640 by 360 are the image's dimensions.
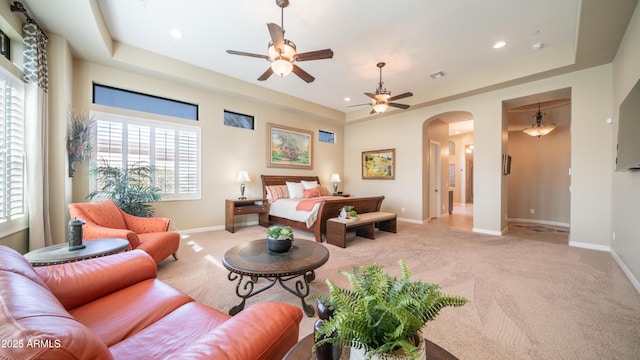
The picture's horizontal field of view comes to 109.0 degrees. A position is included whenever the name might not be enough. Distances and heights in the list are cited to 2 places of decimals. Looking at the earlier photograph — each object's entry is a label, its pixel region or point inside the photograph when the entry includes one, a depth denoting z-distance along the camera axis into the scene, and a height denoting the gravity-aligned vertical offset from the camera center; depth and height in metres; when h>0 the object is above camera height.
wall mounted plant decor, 3.31 +0.55
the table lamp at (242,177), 5.26 +0.04
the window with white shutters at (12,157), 2.38 +0.24
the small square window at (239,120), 5.39 +1.44
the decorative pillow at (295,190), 5.82 -0.28
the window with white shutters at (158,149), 3.98 +0.58
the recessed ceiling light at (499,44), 3.56 +2.14
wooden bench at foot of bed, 3.89 -0.88
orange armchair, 2.42 -0.60
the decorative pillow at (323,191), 6.27 -0.34
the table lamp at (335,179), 7.11 +0.00
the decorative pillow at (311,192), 5.79 -0.34
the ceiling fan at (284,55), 2.68 +1.52
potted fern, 0.61 -0.40
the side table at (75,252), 1.77 -0.62
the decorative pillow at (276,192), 5.55 -0.33
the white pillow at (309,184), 6.18 -0.14
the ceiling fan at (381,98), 4.11 +1.47
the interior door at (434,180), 6.65 -0.04
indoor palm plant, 3.59 -0.17
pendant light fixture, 5.60 +1.30
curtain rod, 2.47 +1.87
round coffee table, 1.85 -0.73
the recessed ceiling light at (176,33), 3.39 +2.20
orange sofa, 0.54 -0.61
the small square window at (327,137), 7.37 +1.41
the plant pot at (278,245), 2.21 -0.64
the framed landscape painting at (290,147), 6.11 +0.90
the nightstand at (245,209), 4.99 -0.69
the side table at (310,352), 0.77 -0.60
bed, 4.19 -0.64
